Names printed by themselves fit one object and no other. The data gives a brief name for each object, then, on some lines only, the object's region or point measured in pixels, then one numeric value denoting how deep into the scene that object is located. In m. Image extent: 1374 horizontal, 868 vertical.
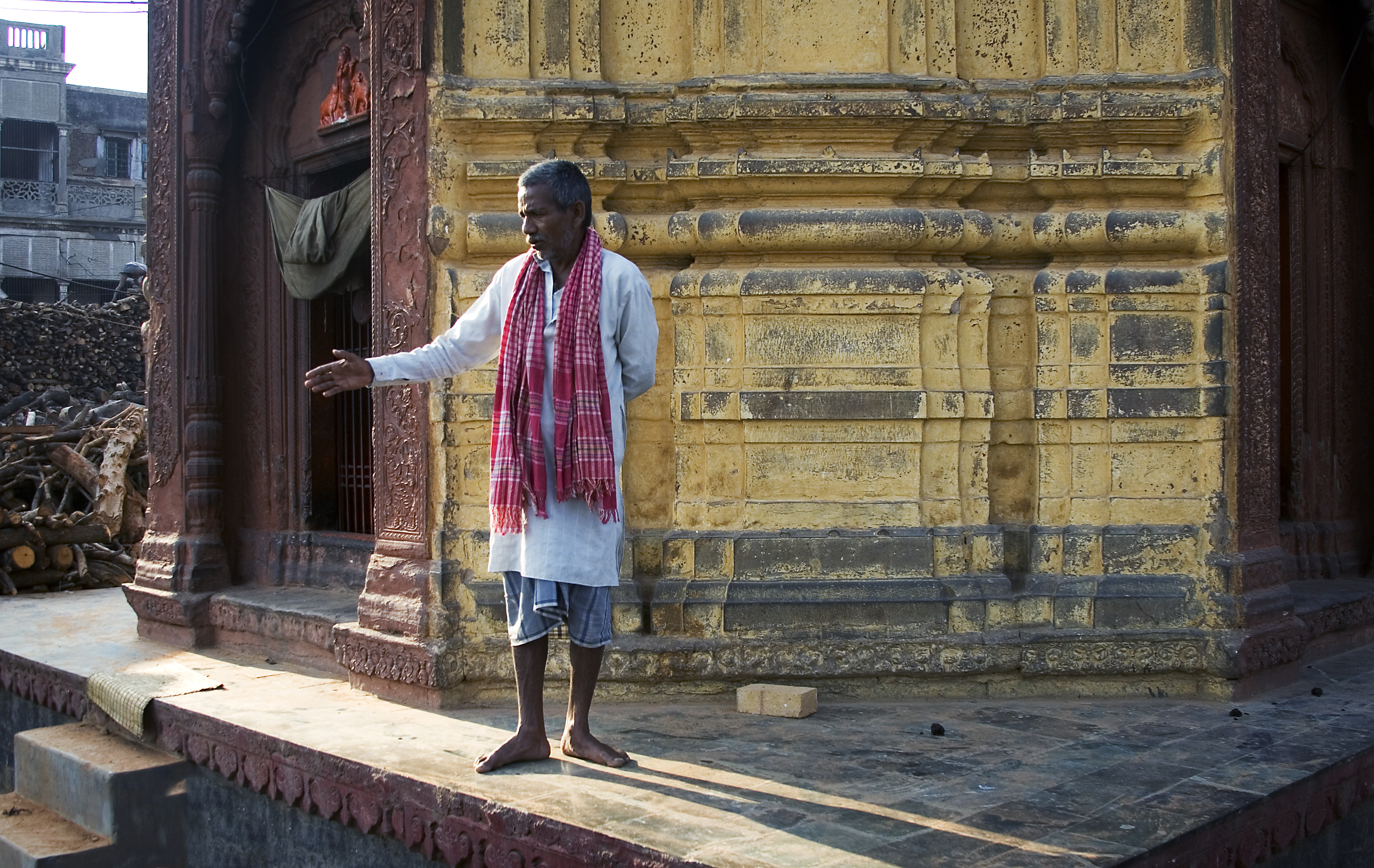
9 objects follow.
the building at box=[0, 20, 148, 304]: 29.16
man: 3.37
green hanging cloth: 5.92
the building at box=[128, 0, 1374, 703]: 4.39
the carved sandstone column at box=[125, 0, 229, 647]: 6.36
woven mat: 4.71
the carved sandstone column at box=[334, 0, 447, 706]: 4.47
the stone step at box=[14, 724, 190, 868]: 4.45
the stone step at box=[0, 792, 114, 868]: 4.41
